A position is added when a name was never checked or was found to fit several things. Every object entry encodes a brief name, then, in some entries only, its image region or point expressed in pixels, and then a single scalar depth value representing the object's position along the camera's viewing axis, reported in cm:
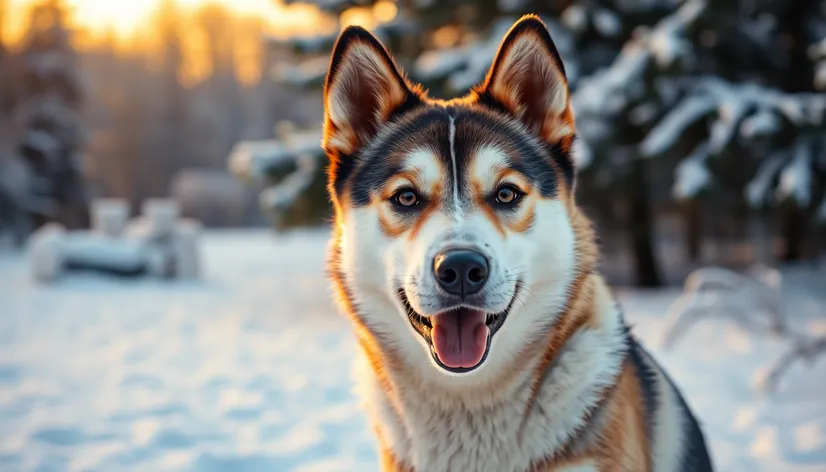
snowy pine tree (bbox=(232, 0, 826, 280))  597
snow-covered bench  967
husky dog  172
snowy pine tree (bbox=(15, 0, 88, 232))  1733
